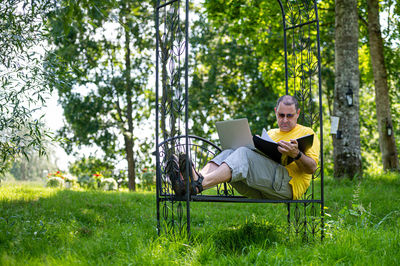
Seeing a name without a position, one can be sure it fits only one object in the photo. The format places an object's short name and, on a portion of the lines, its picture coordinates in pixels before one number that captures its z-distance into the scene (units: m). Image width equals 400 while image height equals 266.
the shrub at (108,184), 10.49
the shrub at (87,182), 10.88
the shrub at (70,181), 10.55
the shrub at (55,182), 9.68
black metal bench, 3.27
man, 3.26
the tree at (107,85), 12.41
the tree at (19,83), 4.42
